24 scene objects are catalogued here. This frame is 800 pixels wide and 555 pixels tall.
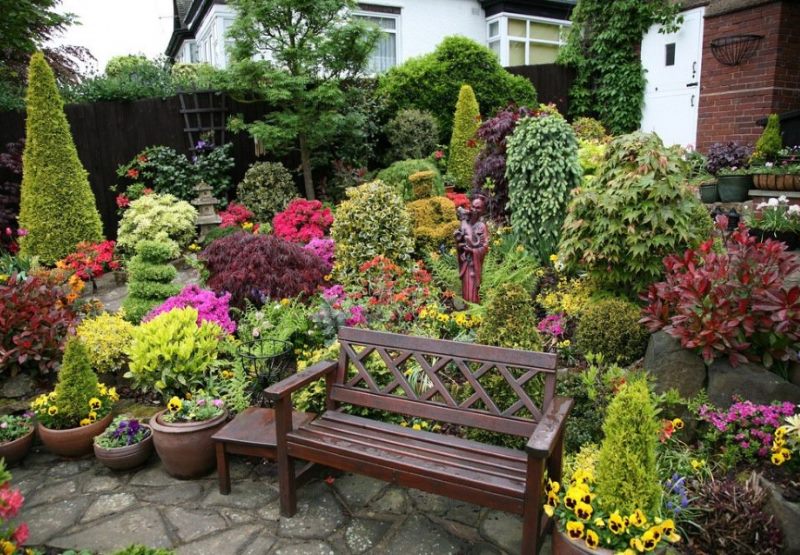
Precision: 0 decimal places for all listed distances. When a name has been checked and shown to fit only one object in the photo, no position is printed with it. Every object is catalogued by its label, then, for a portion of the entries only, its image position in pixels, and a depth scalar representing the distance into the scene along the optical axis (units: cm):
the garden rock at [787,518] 275
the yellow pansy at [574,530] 246
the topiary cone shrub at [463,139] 1098
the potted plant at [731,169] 778
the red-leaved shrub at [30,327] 459
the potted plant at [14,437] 395
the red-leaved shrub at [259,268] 561
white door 1109
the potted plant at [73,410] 396
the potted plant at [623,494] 239
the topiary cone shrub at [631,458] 243
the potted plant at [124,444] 377
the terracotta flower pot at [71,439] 395
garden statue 541
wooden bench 271
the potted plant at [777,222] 606
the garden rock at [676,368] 361
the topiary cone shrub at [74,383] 396
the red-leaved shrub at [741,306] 330
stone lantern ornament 921
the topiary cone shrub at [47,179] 789
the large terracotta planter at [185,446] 364
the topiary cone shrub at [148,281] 543
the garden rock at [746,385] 335
